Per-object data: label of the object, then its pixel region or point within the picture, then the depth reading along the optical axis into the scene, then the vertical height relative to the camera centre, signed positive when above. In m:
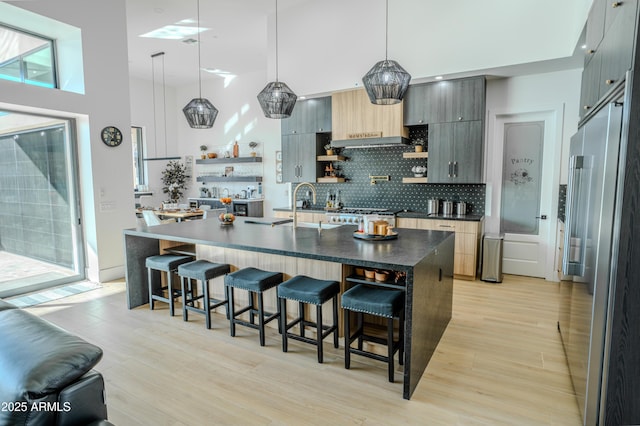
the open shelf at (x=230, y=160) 8.21 +0.51
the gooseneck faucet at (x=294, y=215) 3.63 -0.35
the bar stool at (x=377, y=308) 2.40 -0.86
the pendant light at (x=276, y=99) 3.63 +0.85
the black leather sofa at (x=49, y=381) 1.12 -0.65
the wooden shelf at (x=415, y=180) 5.39 +0.03
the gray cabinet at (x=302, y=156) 6.24 +0.46
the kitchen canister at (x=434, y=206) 5.48 -0.37
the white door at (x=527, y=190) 4.97 -0.11
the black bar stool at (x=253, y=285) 2.99 -0.87
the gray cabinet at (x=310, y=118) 6.04 +1.10
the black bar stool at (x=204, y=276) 3.35 -0.89
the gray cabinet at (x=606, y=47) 1.71 +0.78
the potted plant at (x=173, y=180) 9.13 +0.03
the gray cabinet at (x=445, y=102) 4.89 +1.14
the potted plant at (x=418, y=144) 5.42 +0.59
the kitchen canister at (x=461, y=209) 5.32 -0.40
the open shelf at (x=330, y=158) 6.16 +0.41
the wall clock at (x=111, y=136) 4.97 +0.64
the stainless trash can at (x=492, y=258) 4.84 -1.03
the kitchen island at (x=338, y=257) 2.38 -0.64
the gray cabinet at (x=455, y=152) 4.96 +0.42
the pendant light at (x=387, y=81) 3.09 +0.88
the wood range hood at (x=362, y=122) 5.34 +0.92
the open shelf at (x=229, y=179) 8.25 +0.06
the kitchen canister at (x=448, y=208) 5.39 -0.39
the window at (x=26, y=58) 4.29 +1.55
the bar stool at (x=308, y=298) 2.67 -0.88
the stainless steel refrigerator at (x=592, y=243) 1.76 -0.35
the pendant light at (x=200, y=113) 4.17 +0.80
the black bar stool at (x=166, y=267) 3.65 -0.89
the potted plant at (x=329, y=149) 6.23 +0.58
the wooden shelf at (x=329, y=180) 6.18 +0.03
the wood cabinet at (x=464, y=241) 4.90 -0.80
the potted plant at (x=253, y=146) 8.27 +0.82
